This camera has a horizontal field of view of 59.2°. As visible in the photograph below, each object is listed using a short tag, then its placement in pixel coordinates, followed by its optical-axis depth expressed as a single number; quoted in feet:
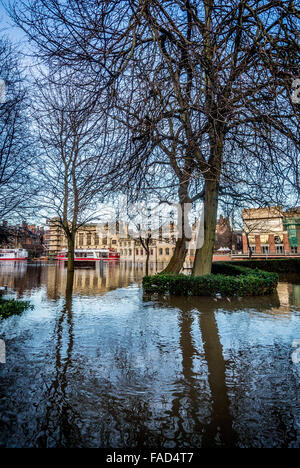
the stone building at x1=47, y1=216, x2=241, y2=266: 193.06
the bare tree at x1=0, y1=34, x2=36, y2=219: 23.57
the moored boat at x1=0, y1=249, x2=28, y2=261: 161.41
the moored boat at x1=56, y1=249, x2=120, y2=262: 124.38
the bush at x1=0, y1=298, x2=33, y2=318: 19.95
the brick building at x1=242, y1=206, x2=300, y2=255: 151.94
